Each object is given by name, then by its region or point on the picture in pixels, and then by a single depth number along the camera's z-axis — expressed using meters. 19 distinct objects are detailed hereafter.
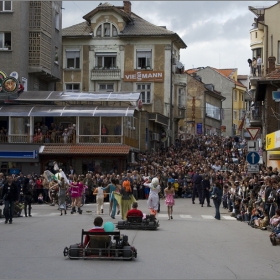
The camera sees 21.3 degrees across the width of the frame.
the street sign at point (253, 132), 30.16
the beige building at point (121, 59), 68.19
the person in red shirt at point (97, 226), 16.56
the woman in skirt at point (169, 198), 30.72
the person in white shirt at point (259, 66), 53.16
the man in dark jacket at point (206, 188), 39.38
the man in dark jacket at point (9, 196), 27.52
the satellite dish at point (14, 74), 55.22
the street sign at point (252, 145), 29.09
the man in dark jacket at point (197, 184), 41.05
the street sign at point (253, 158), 28.80
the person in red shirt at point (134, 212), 24.31
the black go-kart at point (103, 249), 16.11
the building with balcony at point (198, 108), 94.69
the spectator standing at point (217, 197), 31.38
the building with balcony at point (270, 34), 54.81
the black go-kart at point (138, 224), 24.14
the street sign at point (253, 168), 29.30
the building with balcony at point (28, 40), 55.97
